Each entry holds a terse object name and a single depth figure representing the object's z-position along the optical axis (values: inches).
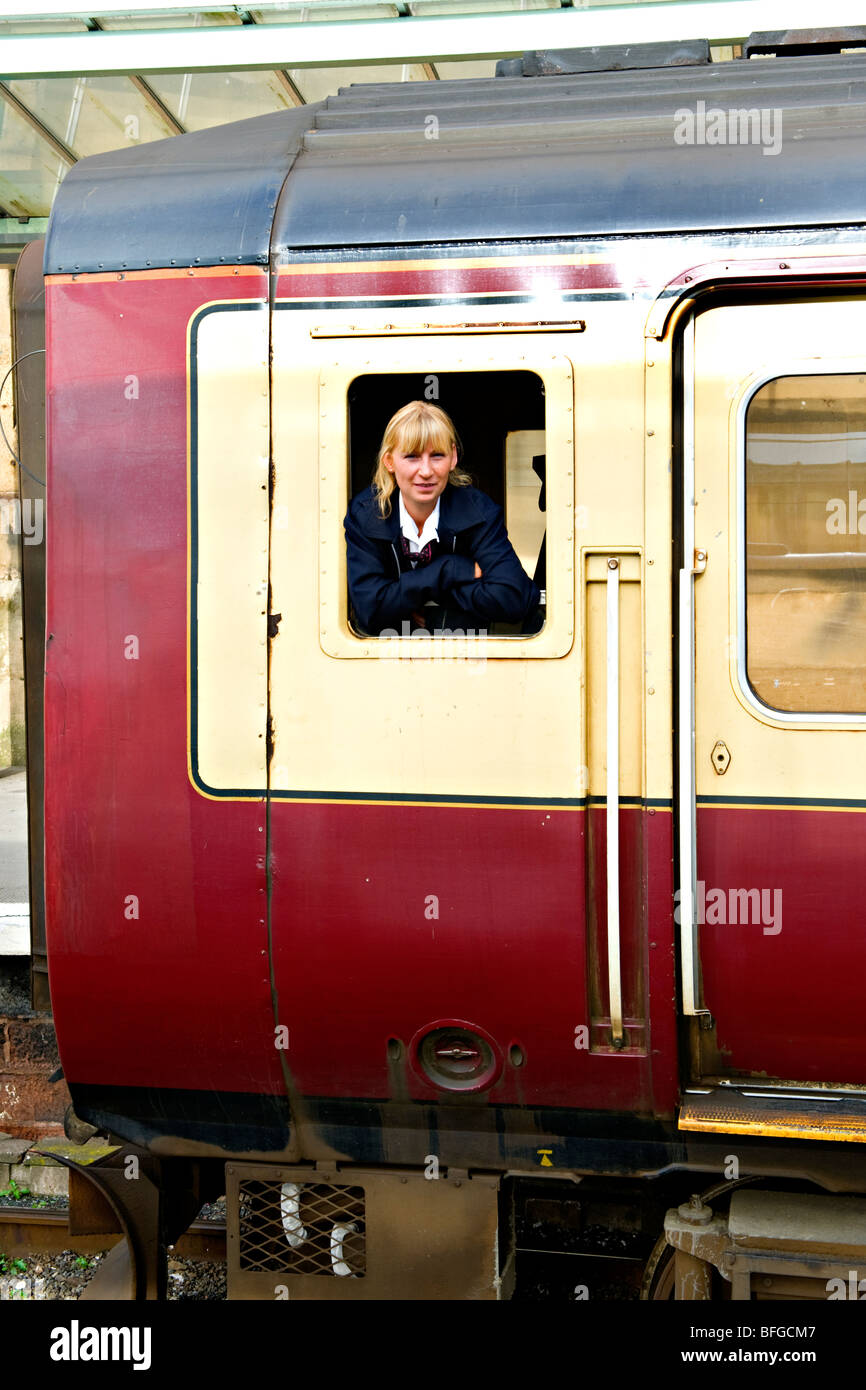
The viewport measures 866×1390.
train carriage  112.0
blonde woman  118.5
